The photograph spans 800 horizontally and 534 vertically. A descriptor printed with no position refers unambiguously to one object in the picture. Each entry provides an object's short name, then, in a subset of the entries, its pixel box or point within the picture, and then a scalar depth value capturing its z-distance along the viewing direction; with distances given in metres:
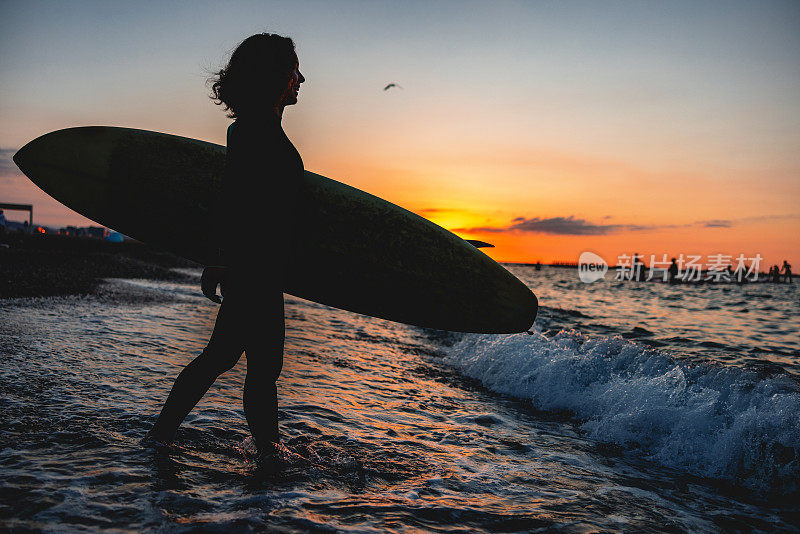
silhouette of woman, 2.30
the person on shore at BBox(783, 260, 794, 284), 67.12
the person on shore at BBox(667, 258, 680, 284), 49.72
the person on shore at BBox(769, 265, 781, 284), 64.81
